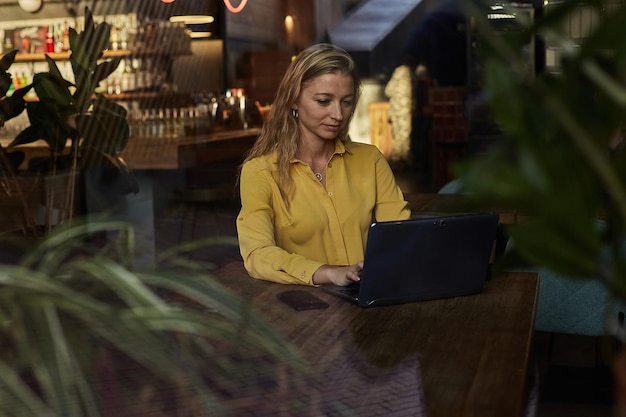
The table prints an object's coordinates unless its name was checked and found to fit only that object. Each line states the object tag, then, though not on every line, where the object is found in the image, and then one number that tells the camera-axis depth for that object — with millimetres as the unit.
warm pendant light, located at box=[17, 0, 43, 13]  6895
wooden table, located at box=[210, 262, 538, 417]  1238
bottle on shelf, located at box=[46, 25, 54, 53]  6719
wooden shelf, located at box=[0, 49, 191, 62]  6342
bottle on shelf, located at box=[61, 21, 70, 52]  6613
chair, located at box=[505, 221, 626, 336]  2889
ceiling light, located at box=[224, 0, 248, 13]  7412
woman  2650
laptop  1961
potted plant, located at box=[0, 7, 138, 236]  4176
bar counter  6301
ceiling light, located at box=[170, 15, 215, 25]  7375
